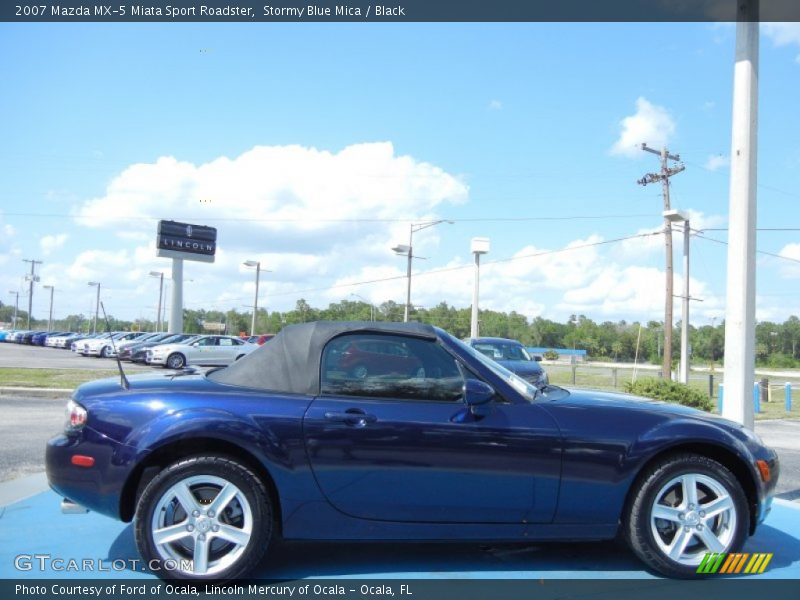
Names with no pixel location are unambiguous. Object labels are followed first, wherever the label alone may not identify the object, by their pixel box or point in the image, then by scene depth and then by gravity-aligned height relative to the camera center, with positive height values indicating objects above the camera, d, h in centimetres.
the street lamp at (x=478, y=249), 2723 +364
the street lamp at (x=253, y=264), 5678 +537
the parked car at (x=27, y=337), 5993 -190
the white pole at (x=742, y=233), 579 +102
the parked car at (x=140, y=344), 2966 -106
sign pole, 4384 +143
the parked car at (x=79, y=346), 3697 -151
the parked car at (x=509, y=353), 1491 -40
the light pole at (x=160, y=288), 6953 +415
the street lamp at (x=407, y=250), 3111 +395
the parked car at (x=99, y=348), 3575 -153
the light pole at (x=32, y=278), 9183 +553
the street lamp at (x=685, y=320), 2720 +103
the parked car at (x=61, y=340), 5191 -174
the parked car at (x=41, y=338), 5662 -178
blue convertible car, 351 -73
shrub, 1185 -92
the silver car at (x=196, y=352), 2750 -121
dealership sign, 4434 +574
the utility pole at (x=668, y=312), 2753 +131
